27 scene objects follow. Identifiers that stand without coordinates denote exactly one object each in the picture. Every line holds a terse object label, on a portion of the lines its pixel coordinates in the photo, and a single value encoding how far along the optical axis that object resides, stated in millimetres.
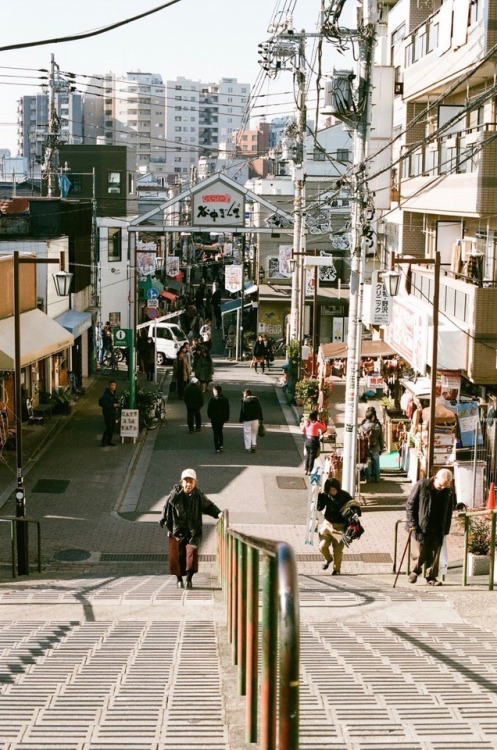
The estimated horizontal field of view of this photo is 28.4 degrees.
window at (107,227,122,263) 44781
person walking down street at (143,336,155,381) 35719
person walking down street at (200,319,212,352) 42069
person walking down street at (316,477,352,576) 13047
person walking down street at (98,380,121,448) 24188
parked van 40156
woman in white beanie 11141
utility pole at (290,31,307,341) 32031
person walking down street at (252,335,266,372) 38250
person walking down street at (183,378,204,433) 25625
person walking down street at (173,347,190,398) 31734
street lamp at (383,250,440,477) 16047
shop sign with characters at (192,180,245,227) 34844
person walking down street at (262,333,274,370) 38500
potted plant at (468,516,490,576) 12820
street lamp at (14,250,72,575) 14289
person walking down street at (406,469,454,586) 11945
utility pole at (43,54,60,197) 44625
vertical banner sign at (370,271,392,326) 21562
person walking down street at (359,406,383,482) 20156
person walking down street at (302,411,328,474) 21109
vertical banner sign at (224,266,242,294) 41344
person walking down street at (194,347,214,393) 31797
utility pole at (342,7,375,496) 18188
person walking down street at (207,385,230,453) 23019
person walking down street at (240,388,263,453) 22859
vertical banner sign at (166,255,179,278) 54188
